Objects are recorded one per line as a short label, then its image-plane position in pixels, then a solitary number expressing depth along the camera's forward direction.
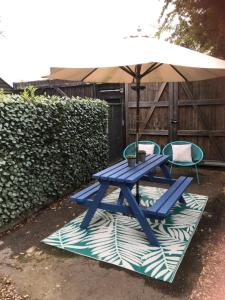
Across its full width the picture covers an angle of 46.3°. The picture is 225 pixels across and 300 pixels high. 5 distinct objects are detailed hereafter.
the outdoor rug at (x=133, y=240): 2.51
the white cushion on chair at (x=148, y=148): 5.63
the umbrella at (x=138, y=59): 2.35
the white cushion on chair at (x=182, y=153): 5.36
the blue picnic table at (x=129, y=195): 2.80
